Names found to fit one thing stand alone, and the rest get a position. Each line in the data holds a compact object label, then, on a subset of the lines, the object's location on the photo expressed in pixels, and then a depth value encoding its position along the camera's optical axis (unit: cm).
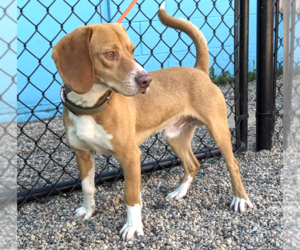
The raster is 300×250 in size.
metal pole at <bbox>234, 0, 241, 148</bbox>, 312
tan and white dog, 185
